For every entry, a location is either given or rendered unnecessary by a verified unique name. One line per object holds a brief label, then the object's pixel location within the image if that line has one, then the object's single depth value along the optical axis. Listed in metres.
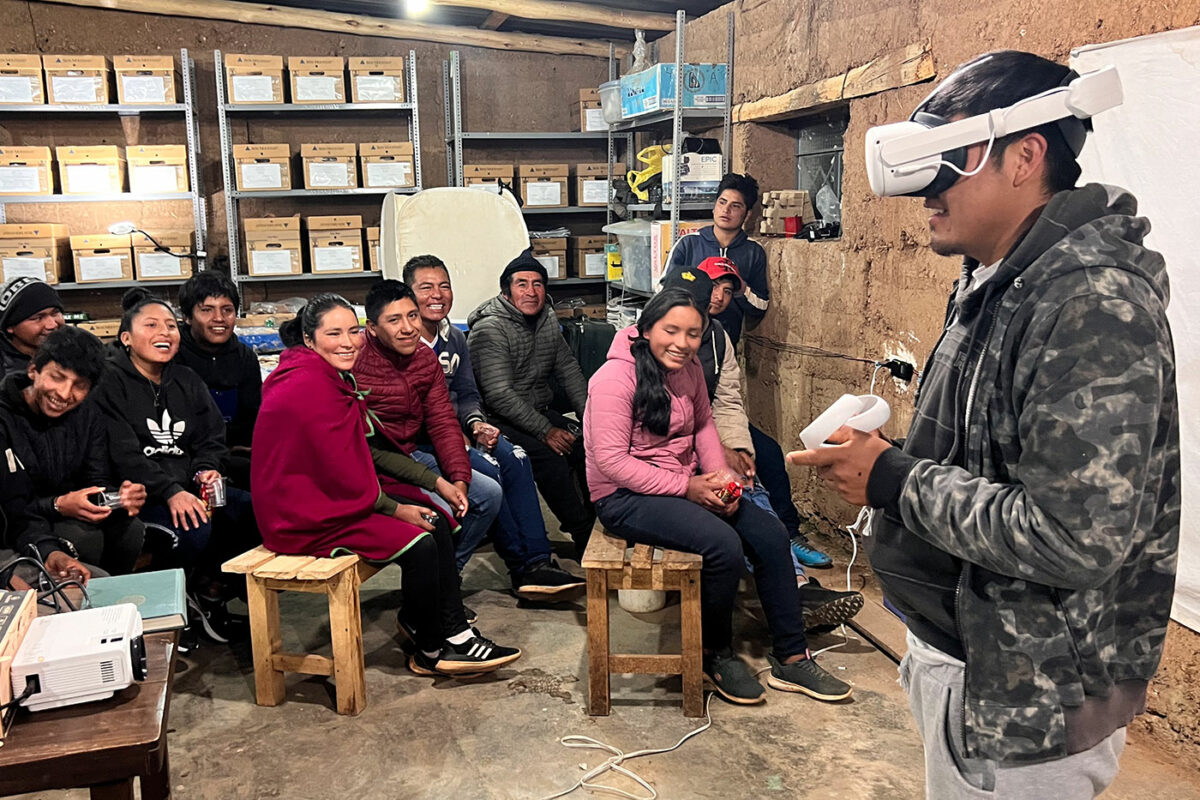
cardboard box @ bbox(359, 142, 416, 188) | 5.70
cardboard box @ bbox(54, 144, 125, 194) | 5.36
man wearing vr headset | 0.99
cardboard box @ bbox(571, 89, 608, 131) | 6.16
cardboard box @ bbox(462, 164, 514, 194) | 5.93
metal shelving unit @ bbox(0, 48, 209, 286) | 5.31
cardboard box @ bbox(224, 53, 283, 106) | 5.45
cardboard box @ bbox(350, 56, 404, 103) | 5.63
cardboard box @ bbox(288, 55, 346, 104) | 5.51
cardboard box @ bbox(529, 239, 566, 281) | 6.14
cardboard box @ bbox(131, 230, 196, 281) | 5.46
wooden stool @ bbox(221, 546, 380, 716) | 2.72
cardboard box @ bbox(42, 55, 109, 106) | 5.21
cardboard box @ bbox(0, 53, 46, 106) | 5.14
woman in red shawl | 2.80
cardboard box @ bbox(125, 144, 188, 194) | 5.42
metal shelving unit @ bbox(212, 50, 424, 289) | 5.55
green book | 1.86
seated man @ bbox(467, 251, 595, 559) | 3.85
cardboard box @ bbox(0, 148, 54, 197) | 5.24
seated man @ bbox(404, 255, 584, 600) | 3.58
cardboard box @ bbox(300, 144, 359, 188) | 5.62
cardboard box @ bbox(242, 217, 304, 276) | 5.59
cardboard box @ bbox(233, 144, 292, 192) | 5.57
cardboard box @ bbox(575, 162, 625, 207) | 6.17
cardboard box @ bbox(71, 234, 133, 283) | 5.34
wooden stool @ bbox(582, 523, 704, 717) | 2.73
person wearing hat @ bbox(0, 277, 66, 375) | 3.15
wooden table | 1.36
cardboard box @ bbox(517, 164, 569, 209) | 6.05
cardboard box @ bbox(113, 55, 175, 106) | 5.30
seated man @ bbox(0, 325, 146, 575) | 2.67
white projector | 1.44
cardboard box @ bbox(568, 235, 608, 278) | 6.28
